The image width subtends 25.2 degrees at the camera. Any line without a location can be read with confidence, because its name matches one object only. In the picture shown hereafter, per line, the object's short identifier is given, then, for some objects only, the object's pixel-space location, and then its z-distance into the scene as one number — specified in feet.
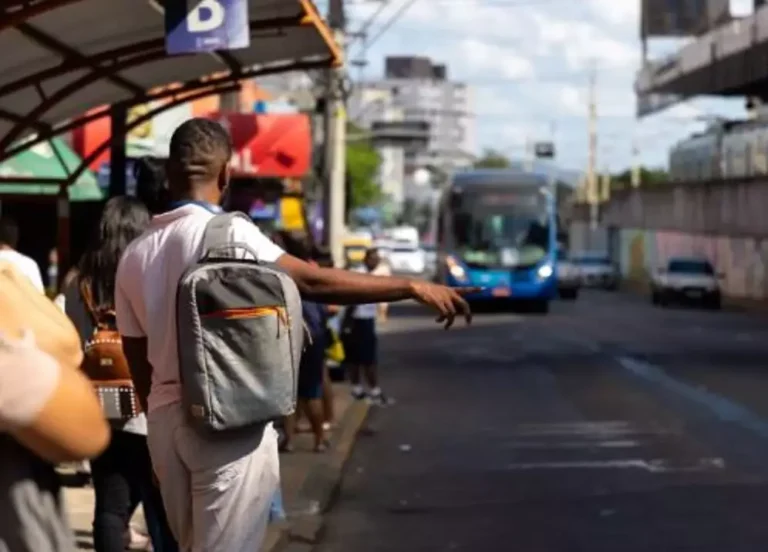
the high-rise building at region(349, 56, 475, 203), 557.74
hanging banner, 37.42
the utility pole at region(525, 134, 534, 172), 457.35
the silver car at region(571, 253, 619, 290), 249.14
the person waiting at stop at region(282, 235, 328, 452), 43.45
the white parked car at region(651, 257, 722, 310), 173.99
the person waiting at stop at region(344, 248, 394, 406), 57.77
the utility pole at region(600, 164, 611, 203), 400.57
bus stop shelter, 38.75
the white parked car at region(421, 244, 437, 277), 232.14
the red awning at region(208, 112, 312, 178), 75.15
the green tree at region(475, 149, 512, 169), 599.98
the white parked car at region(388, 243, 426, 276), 225.76
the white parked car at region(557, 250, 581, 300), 190.08
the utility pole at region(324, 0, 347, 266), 109.19
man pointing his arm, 16.81
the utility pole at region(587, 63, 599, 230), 352.49
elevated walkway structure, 190.90
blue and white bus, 136.15
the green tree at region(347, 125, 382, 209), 370.88
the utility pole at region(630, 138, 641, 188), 339.16
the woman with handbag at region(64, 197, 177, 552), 23.41
